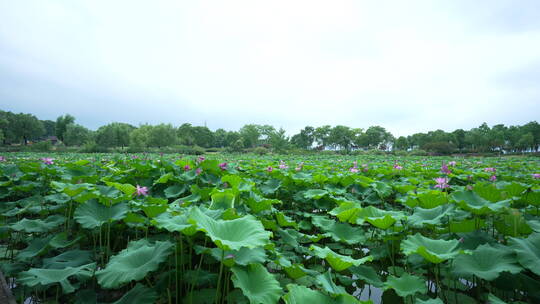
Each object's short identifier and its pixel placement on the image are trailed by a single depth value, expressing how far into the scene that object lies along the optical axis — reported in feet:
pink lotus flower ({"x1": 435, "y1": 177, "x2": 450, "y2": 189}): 10.53
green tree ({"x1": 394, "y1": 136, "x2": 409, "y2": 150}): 258.41
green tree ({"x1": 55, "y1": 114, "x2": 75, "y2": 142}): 215.51
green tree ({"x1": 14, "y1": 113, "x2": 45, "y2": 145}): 174.70
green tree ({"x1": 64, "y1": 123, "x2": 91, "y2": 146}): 183.93
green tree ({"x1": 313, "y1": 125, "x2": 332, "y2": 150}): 264.72
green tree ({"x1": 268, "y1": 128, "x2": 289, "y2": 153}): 145.91
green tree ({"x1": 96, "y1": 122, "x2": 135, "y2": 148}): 173.13
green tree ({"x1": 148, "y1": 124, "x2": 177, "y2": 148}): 169.17
